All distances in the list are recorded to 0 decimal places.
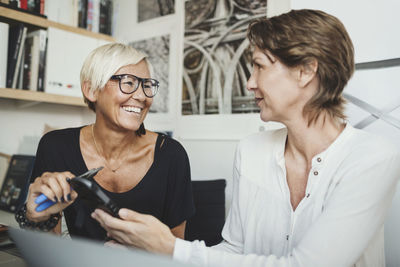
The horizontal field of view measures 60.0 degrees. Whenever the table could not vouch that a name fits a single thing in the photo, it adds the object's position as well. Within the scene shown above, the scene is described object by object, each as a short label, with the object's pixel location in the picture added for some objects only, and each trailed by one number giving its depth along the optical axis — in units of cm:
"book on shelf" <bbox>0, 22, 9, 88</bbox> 181
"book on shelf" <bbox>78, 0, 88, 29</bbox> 218
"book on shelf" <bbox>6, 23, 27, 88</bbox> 185
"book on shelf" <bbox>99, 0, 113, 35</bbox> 226
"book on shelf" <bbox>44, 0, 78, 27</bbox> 218
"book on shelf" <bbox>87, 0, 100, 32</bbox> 220
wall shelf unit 183
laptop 40
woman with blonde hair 125
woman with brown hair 78
